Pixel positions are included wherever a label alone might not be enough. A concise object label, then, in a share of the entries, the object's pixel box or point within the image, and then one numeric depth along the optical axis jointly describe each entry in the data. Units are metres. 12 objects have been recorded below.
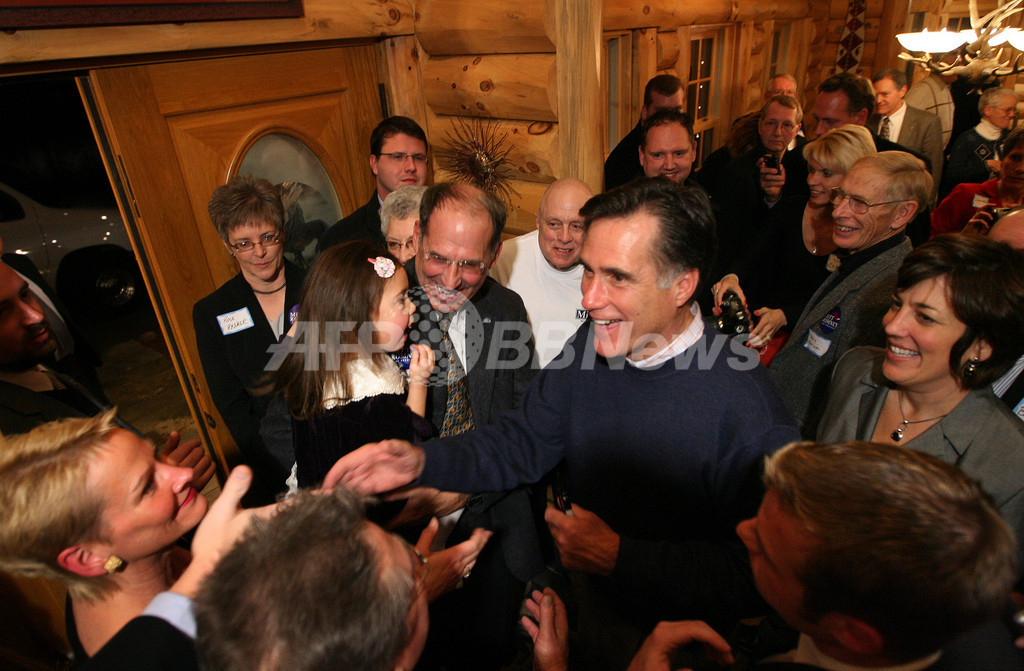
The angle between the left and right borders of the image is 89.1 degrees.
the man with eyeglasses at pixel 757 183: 3.46
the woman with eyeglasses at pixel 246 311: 2.37
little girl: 1.67
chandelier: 4.81
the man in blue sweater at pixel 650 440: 1.38
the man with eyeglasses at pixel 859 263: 2.30
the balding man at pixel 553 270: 2.57
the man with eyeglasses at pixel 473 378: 2.08
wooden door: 2.47
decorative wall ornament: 3.48
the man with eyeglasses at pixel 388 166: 3.03
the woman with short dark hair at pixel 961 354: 1.51
